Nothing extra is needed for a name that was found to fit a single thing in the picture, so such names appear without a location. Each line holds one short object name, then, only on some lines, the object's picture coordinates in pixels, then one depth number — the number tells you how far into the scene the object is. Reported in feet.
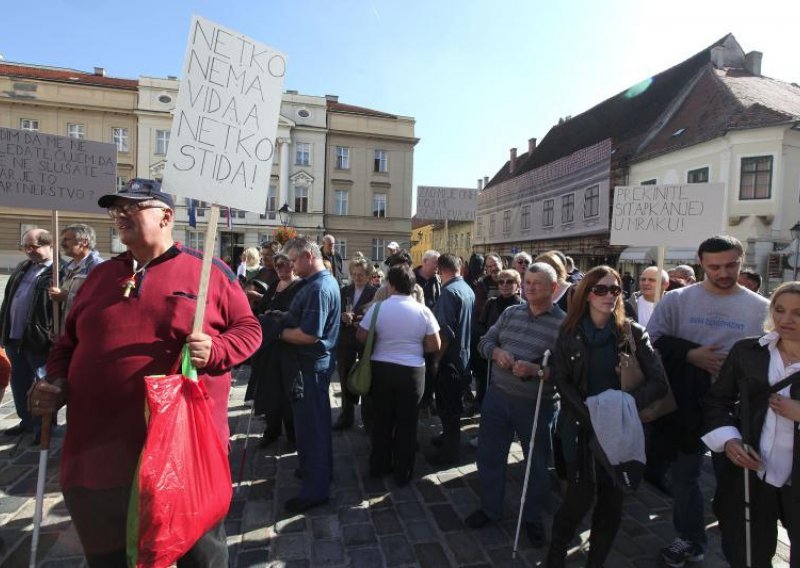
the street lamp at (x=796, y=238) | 50.27
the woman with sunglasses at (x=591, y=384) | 8.64
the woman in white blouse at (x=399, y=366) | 12.55
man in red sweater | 6.13
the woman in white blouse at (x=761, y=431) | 7.31
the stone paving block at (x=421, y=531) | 10.12
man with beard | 9.30
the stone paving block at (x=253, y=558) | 9.02
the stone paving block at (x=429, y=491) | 11.91
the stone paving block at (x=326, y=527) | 10.18
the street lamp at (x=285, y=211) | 60.57
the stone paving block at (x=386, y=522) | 10.39
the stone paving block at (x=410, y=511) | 11.00
